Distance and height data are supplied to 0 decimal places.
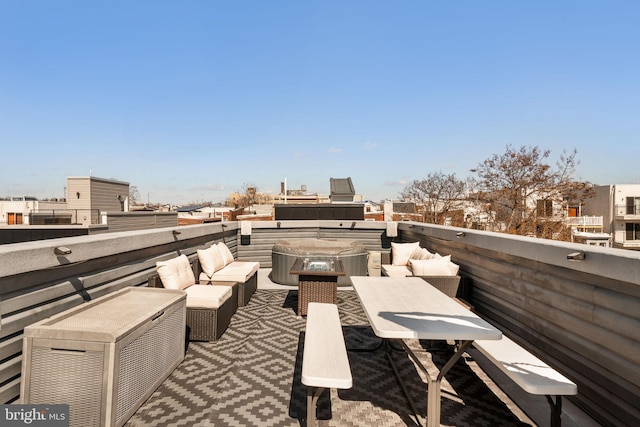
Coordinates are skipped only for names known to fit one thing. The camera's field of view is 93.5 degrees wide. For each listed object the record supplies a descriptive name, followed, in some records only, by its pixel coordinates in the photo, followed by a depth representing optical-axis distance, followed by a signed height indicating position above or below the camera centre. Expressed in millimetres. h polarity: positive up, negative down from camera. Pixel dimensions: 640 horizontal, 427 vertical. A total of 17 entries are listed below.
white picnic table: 1885 -791
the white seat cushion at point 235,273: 4780 -1083
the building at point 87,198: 13328 +329
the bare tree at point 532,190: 12711 +878
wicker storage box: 1869 -1017
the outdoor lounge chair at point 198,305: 3528 -1164
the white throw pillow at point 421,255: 4756 -761
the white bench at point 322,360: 1771 -1021
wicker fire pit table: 4566 -1238
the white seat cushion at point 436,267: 4164 -816
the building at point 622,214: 23453 -230
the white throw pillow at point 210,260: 4707 -865
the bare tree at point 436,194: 16938 +931
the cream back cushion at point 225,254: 5359 -864
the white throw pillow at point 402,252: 5506 -800
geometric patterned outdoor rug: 2201 -1565
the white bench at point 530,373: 1752 -1050
